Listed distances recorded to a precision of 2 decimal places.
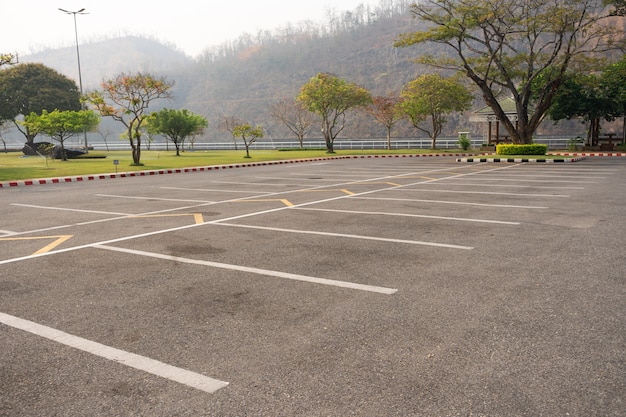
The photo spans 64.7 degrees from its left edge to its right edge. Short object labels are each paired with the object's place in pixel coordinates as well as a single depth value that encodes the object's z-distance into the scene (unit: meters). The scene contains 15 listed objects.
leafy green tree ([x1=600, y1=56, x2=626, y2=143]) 36.06
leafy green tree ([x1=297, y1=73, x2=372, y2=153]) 46.09
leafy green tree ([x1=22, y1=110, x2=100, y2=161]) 35.53
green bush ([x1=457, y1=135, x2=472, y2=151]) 45.88
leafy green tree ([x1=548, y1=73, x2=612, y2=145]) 38.41
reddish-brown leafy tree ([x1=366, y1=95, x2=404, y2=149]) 55.51
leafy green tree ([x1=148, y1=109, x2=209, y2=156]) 50.31
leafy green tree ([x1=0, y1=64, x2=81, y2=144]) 61.18
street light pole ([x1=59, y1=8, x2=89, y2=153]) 48.84
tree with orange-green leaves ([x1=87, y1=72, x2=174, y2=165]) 30.64
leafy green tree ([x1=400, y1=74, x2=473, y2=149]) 47.78
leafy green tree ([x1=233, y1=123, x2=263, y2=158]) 38.75
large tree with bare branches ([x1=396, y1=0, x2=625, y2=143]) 29.86
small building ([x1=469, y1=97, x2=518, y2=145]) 44.75
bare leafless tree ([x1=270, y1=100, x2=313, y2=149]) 71.72
